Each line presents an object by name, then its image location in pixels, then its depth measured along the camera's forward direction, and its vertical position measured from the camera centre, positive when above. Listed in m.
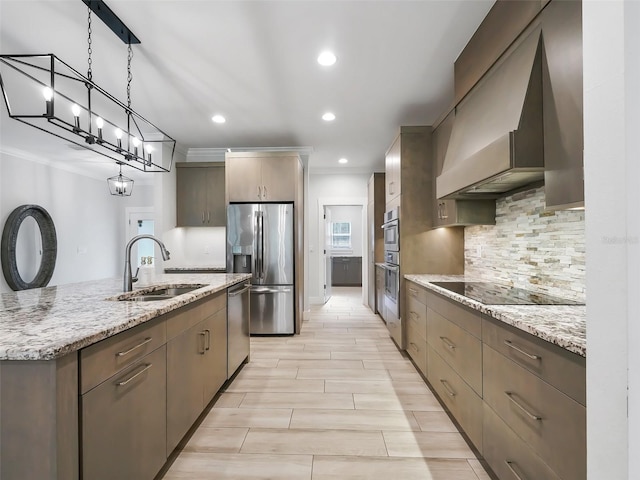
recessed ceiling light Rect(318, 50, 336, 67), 2.53 +1.48
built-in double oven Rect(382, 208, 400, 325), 3.53 -0.29
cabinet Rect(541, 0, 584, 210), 1.27 +0.58
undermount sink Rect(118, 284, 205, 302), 2.00 -0.35
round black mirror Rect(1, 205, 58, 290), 4.86 -0.07
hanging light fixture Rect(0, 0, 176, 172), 1.99 +1.52
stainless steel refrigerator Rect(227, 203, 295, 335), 4.25 -0.20
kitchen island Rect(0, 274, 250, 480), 0.94 -0.50
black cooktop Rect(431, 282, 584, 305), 1.65 -0.31
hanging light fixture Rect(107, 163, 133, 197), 4.80 +0.86
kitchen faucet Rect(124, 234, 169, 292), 2.01 -0.17
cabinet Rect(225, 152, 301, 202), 4.33 +0.87
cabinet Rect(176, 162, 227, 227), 4.94 +0.76
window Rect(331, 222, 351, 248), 9.40 +0.23
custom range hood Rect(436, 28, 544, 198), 1.53 +0.62
